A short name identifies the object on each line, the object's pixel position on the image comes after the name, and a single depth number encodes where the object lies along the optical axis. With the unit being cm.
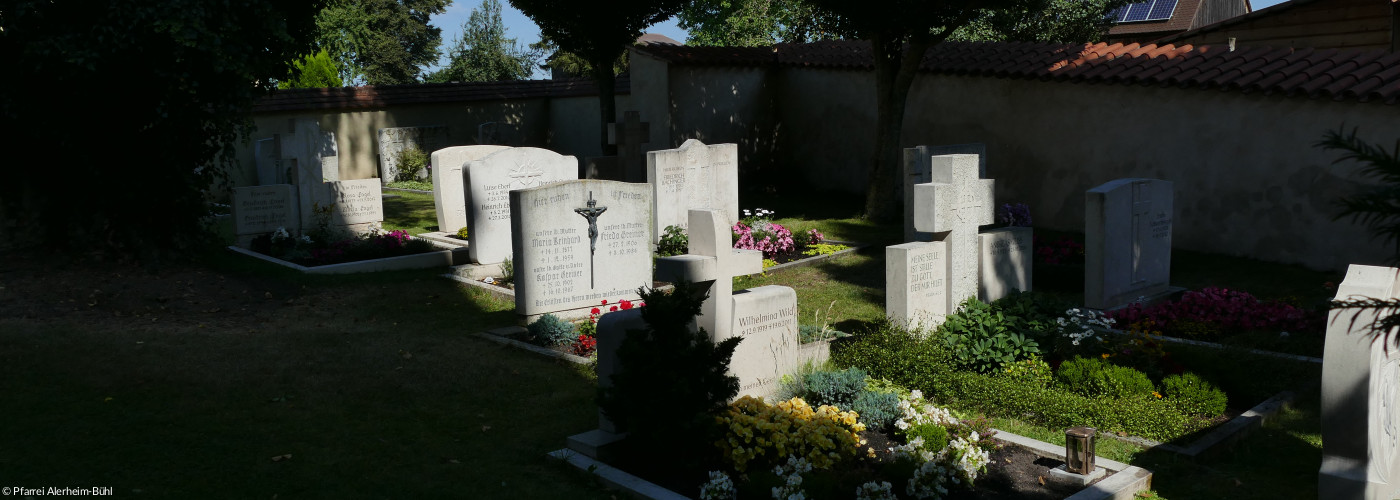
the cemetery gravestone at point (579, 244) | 1041
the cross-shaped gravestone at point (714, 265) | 743
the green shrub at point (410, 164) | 2425
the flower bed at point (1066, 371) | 737
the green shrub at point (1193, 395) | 745
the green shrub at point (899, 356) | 802
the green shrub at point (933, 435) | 616
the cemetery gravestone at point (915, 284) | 902
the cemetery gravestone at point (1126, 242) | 1063
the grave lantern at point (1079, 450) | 606
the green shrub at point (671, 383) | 595
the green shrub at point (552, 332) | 947
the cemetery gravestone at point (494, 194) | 1294
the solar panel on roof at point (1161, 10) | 3129
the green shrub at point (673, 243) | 1397
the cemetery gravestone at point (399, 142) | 2403
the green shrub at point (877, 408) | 688
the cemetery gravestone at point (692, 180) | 1474
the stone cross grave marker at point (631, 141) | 1833
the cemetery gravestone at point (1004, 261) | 1036
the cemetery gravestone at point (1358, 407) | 543
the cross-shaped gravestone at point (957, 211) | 939
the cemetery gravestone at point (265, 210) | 1423
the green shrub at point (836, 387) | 718
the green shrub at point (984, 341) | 823
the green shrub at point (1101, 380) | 762
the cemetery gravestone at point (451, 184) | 1509
